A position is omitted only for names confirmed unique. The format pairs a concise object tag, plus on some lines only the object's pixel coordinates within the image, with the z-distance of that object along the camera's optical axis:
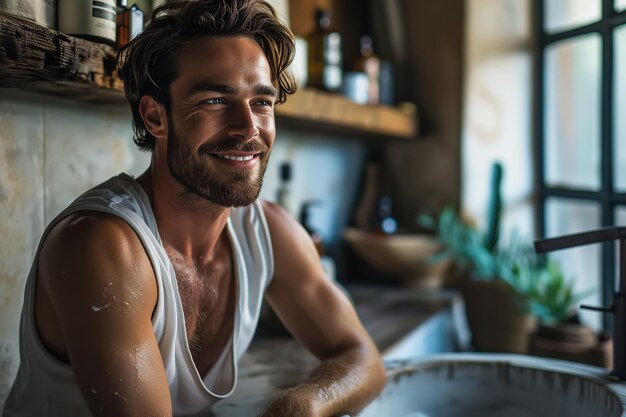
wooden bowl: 1.94
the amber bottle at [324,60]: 1.68
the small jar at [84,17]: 0.87
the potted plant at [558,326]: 1.40
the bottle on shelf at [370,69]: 1.92
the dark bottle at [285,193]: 1.66
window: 1.83
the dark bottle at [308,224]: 1.63
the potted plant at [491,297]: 1.72
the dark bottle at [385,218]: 2.10
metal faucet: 0.95
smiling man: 0.71
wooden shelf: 0.76
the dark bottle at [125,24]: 0.95
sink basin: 1.02
